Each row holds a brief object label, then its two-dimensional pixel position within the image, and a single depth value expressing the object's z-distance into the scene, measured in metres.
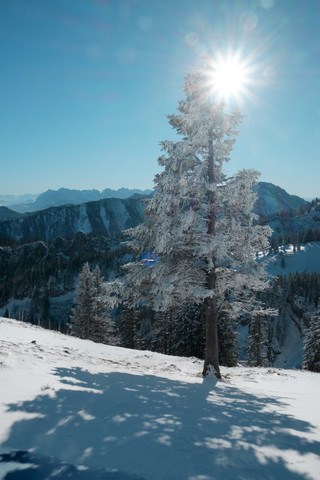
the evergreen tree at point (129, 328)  34.94
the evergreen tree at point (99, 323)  34.56
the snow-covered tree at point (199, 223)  10.36
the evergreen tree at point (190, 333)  27.69
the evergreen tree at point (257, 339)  35.72
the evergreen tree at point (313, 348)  27.72
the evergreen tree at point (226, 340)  27.28
